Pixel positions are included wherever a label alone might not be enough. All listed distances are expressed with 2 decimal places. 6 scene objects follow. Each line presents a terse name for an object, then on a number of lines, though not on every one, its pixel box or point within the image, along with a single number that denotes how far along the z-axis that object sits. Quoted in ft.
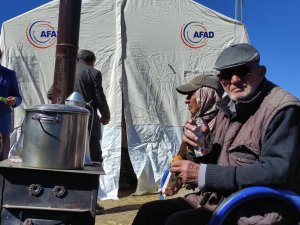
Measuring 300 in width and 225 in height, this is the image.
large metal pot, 7.73
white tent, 20.71
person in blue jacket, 15.11
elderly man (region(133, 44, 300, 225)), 6.57
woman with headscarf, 8.14
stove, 7.88
